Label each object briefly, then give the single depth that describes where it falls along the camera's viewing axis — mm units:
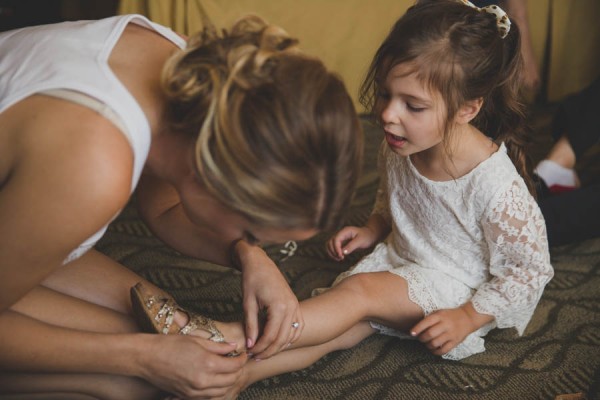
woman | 768
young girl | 1152
